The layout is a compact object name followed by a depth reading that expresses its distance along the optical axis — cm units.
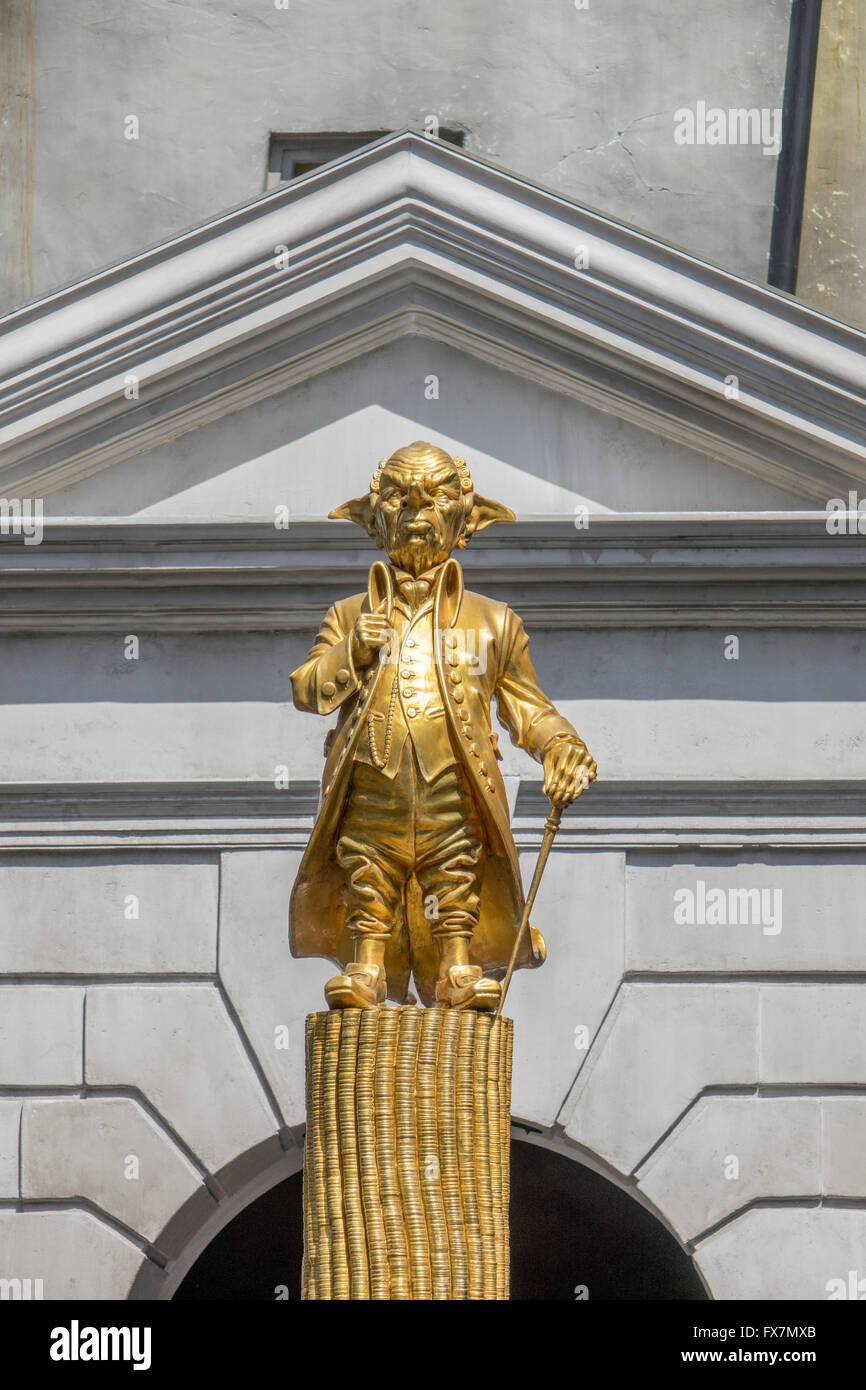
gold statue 1316
